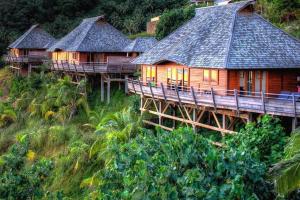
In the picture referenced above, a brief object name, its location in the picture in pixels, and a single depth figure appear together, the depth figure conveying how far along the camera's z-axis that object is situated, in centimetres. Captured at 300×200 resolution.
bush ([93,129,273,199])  1170
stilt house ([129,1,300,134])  2380
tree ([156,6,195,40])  3497
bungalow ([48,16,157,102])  3934
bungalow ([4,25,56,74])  5541
